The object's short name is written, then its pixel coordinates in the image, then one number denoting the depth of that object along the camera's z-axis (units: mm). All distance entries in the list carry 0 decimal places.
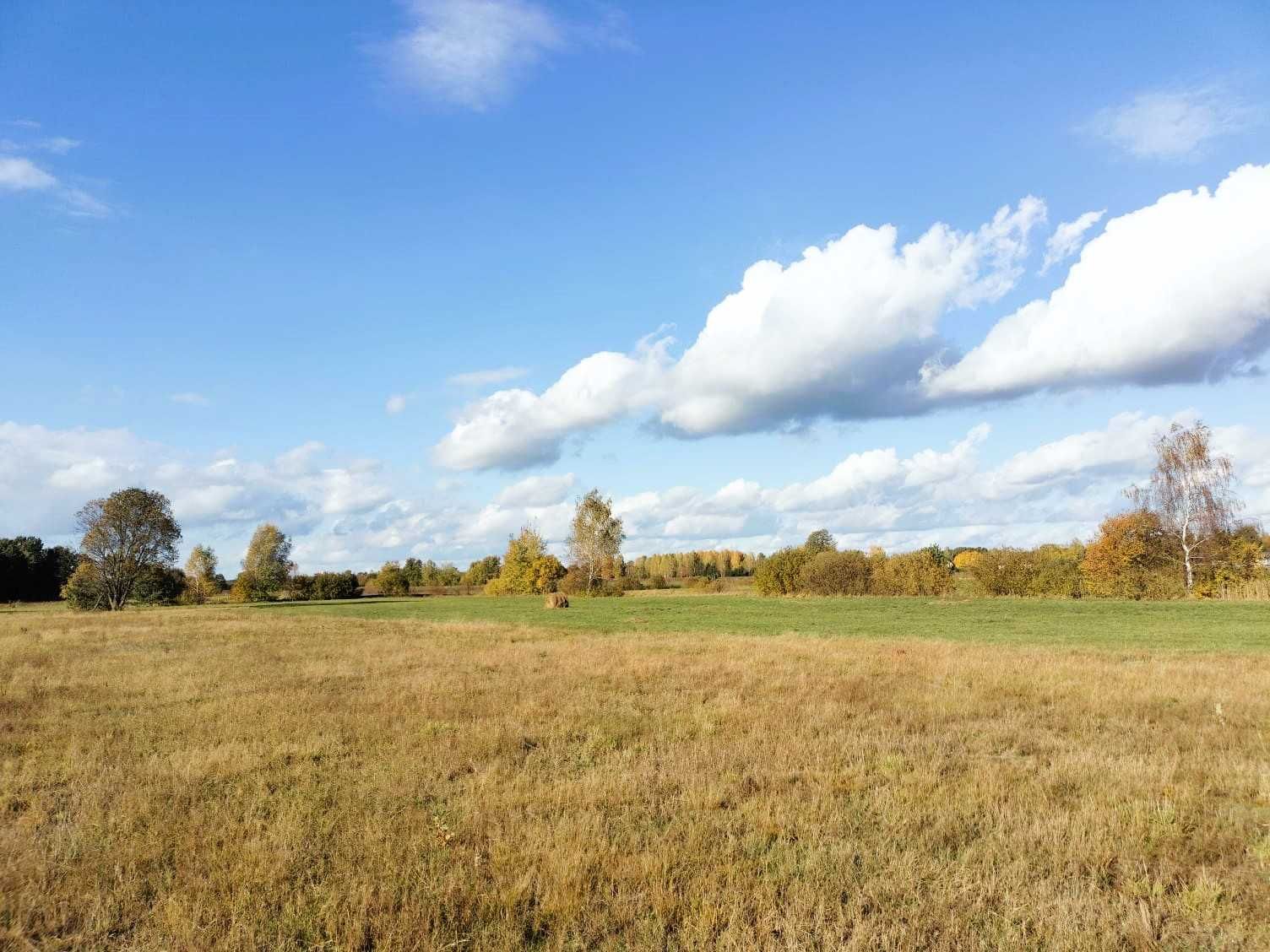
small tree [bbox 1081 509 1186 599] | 60531
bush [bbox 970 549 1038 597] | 67312
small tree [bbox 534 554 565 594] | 118250
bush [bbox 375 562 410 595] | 141375
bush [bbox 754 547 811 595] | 90125
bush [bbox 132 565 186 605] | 84438
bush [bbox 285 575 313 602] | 116500
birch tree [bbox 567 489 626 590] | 112875
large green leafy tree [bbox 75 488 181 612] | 78562
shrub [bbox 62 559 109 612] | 78250
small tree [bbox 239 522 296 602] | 112438
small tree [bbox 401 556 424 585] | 153500
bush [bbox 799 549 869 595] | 82938
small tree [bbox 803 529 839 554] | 93144
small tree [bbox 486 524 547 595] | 119562
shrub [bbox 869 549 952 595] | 74875
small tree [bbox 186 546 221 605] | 121431
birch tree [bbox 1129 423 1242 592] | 60281
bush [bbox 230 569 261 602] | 112062
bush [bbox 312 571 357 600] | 119625
